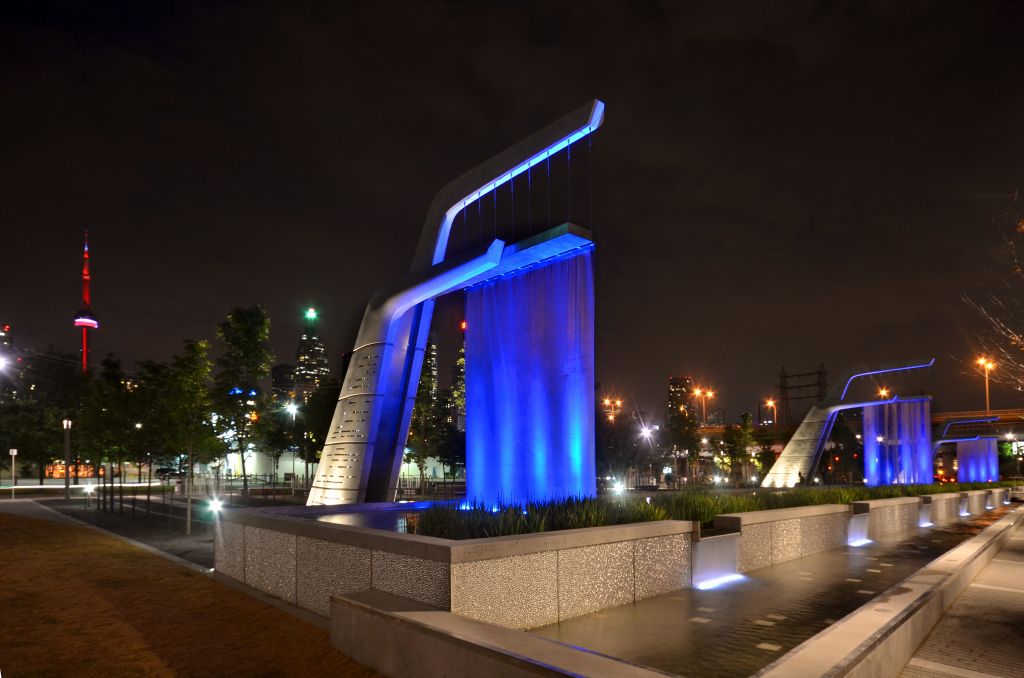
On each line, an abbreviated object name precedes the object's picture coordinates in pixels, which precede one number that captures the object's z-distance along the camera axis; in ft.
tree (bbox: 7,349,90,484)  172.24
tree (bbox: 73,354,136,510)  84.17
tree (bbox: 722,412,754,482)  202.49
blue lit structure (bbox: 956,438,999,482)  238.48
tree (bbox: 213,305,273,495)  113.39
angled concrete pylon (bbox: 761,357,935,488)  159.74
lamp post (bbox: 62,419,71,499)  128.82
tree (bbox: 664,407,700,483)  181.88
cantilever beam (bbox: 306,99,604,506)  54.65
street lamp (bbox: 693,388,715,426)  206.35
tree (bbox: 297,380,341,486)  139.38
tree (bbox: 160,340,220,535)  70.18
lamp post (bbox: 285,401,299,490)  148.71
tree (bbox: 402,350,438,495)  125.18
